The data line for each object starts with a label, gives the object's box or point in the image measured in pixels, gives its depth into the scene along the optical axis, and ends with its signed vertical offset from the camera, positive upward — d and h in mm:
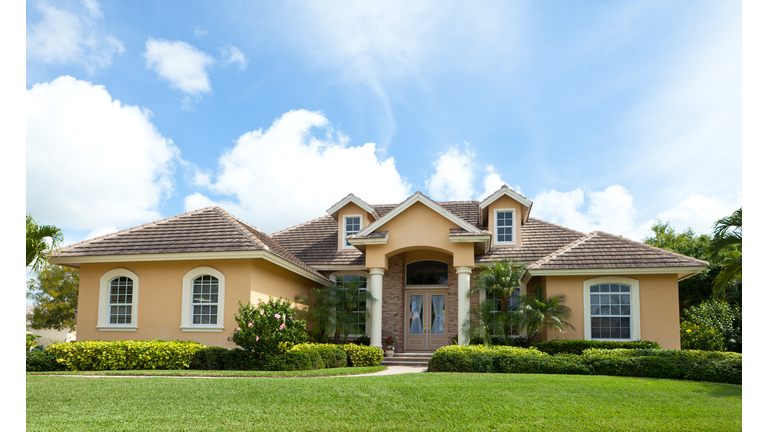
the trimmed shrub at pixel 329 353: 14905 -3007
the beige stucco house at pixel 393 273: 16375 -637
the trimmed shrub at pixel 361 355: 16516 -3310
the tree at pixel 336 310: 18672 -2082
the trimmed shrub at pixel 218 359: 14367 -3007
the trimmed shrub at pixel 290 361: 13789 -2951
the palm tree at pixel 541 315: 16922 -1970
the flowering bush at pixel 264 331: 14297 -2194
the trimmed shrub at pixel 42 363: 13938 -3071
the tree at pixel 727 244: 12336 +375
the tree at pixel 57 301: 32844 -3207
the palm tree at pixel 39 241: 13754 +344
